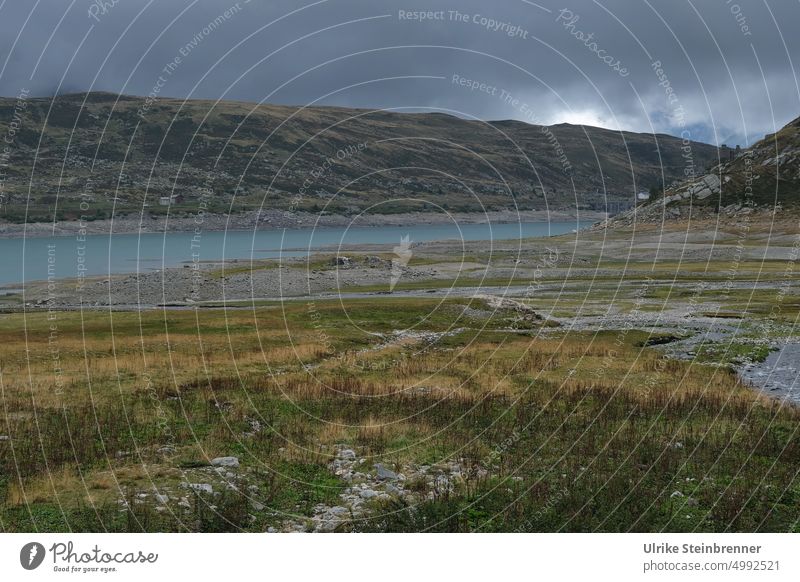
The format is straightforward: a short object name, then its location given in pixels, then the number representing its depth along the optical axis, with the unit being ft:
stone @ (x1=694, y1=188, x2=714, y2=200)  625.00
